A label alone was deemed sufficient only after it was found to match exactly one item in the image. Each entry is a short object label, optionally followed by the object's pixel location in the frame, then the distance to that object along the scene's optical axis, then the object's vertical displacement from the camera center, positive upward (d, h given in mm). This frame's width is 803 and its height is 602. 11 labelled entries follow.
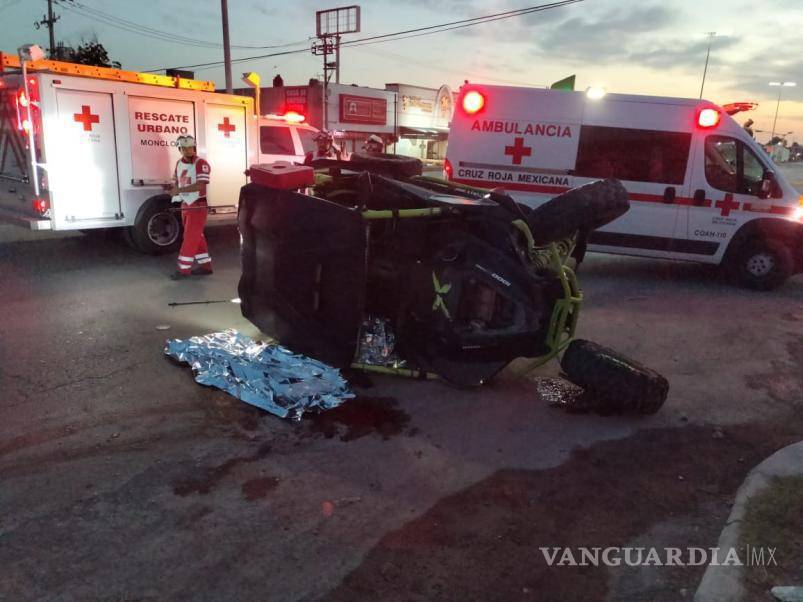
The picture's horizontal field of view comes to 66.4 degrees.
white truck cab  10742 +78
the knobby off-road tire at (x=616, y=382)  4305 -1548
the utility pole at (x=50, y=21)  40000 +7132
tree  25359 +3253
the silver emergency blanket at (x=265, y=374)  4273 -1670
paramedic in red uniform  7742 -690
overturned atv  4504 -919
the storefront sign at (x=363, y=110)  33781 +2041
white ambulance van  8328 -130
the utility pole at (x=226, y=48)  22014 +3284
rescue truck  7668 -86
